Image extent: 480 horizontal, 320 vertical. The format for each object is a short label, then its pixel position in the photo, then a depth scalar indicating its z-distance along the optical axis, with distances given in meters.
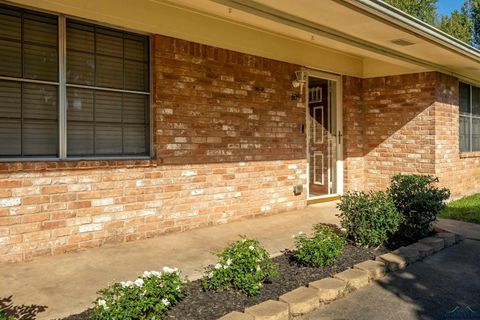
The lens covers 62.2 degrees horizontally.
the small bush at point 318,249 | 3.57
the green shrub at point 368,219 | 4.26
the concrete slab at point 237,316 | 2.53
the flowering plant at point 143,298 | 2.34
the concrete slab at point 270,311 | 2.58
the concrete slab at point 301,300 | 2.80
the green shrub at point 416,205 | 4.57
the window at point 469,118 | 8.88
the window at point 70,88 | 4.02
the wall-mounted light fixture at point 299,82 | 6.70
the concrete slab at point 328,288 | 3.04
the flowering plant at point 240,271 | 2.97
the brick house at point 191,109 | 4.11
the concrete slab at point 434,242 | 4.45
